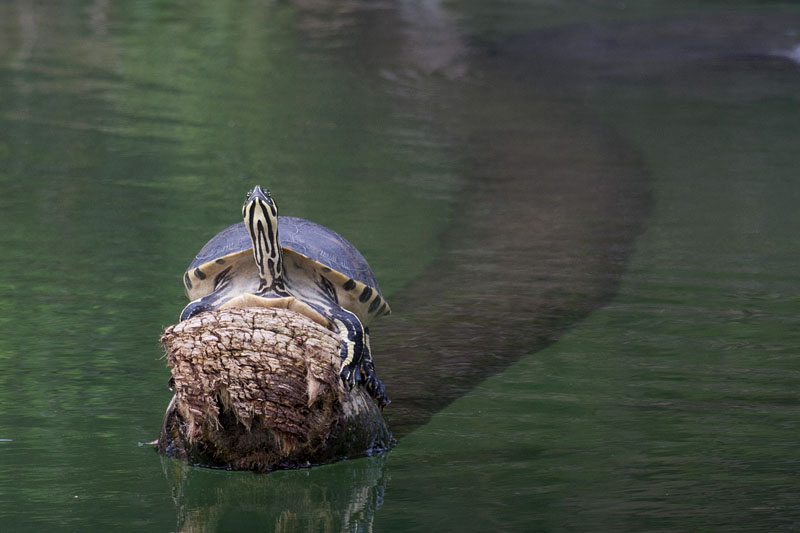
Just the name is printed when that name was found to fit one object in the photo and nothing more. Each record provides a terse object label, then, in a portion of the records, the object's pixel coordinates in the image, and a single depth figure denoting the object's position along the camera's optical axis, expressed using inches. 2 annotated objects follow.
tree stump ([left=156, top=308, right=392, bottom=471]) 299.0
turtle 335.0
